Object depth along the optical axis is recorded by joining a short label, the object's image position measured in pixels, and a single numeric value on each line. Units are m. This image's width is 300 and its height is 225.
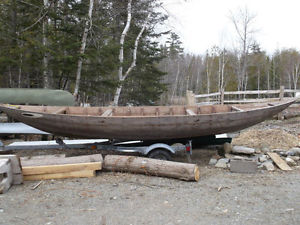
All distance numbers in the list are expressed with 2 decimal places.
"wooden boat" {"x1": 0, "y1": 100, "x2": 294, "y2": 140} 4.34
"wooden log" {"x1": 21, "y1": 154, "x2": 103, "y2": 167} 3.86
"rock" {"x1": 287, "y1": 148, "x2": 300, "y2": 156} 4.99
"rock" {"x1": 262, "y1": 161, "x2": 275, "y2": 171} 4.38
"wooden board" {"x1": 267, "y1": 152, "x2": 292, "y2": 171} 4.40
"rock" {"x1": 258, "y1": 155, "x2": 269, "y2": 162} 4.72
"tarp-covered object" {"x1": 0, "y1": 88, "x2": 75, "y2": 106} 7.06
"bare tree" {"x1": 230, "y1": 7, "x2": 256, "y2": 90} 21.78
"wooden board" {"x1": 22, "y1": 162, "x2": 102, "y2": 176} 3.69
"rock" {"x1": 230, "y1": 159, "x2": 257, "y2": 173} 4.33
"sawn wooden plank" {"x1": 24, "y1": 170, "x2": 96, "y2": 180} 3.75
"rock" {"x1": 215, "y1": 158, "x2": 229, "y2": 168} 4.62
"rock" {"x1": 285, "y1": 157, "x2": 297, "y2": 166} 4.60
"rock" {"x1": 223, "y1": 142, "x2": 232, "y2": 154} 5.14
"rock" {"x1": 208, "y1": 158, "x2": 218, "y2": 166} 4.88
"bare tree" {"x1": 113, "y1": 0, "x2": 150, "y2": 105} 11.43
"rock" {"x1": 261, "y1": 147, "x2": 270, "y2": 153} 5.22
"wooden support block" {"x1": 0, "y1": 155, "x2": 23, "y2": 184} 3.44
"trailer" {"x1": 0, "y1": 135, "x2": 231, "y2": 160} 4.56
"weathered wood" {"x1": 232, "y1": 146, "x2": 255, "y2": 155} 4.93
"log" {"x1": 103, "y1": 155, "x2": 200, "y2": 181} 3.81
